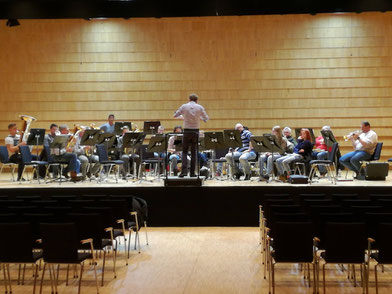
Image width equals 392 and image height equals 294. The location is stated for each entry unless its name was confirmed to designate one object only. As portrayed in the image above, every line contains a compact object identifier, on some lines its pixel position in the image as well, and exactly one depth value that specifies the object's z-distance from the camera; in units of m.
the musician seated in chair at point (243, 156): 11.30
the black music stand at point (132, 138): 10.54
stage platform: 9.49
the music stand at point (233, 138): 10.55
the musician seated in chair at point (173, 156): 11.80
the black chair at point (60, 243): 5.18
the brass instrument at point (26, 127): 11.98
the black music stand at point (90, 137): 10.73
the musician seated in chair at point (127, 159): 11.82
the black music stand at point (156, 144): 10.36
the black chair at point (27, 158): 11.09
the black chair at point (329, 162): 10.27
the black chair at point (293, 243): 5.15
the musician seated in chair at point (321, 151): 11.87
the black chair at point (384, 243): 4.97
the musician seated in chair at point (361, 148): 11.13
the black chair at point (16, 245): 5.26
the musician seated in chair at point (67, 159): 11.33
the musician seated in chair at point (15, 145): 11.93
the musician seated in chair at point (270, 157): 11.12
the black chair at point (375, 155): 11.23
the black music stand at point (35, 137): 11.10
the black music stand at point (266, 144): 10.36
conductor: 9.86
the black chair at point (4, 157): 11.97
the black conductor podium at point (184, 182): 9.59
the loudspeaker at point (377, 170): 11.00
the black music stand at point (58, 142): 10.82
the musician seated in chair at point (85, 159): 11.83
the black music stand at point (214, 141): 10.53
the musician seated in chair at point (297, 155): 10.76
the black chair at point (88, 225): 5.80
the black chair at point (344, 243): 5.07
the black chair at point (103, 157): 10.86
